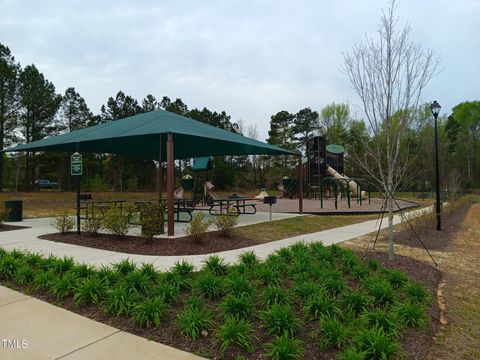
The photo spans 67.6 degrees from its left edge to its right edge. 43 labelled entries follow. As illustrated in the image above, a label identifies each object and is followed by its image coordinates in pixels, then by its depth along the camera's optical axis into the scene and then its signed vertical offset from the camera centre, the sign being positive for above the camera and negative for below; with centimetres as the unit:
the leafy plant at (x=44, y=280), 428 -116
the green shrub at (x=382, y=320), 312 -121
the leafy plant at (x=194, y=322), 306 -121
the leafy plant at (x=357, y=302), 359 -119
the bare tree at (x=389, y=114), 554 +111
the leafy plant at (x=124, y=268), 463 -109
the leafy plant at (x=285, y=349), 266 -125
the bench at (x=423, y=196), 3248 -105
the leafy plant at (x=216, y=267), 482 -112
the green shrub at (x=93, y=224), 812 -90
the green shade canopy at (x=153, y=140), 991 +161
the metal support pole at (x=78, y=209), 842 -60
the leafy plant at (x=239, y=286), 384 -111
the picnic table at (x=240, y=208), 1299 -113
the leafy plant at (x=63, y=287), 400 -117
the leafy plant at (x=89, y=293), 377 -117
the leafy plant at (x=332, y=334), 289 -123
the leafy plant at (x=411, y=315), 333 -124
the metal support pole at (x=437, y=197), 1010 -36
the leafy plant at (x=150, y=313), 327 -120
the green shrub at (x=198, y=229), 711 -89
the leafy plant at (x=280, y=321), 309 -120
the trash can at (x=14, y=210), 1161 -86
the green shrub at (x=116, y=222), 749 -79
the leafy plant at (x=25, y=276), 458 -119
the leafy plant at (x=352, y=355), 254 -123
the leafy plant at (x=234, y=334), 285 -123
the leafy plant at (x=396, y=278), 436 -116
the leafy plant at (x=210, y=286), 390 -113
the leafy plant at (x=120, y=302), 350 -118
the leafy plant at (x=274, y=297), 364 -116
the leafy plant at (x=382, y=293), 377 -116
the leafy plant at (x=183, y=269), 468 -112
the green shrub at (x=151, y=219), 738 -74
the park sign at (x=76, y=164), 854 +48
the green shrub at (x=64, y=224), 883 -99
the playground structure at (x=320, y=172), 2717 +96
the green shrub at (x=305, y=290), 381 -113
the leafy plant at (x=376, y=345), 268 -123
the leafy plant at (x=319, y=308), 340 -119
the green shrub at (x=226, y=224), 791 -88
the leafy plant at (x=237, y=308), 336 -117
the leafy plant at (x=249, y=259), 535 -114
